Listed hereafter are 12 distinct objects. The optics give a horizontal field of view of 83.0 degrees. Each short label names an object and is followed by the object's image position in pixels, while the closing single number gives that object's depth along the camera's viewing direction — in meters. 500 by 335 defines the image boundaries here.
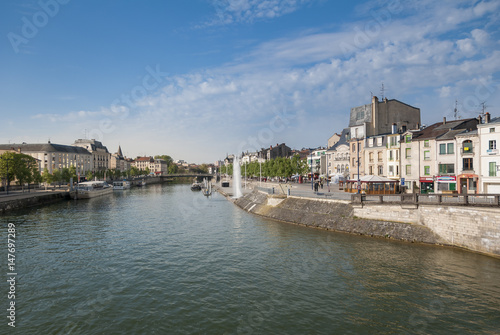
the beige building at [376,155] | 54.31
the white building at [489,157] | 36.12
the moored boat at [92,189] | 82.50
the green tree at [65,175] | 108.50
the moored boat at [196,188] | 118.11
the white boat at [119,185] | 121.12
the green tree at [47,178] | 98.37
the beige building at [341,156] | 75.69
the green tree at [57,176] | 103.31
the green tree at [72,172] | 111.81
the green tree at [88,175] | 134.75
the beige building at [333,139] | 104.81
